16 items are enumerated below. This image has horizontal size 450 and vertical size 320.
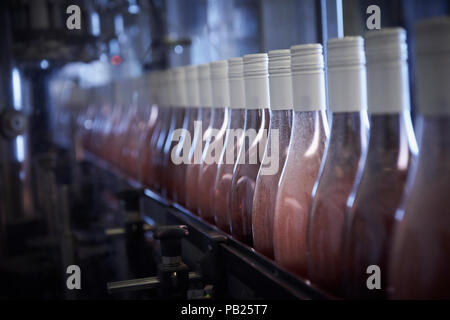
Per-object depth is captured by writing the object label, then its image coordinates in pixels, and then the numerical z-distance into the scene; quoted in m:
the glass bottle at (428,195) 0.36
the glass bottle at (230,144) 0.69
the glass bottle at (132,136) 1.30
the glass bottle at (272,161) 0.59
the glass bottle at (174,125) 0.98
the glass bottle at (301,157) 0.52
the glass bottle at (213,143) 0.76
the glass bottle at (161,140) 1.07
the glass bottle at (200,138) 0.83
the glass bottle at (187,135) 0.90
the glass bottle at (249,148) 0.64
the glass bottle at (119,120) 1.50
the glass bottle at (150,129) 1.16
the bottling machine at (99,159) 0.75
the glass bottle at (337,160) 0.46
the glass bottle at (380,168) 0.41
